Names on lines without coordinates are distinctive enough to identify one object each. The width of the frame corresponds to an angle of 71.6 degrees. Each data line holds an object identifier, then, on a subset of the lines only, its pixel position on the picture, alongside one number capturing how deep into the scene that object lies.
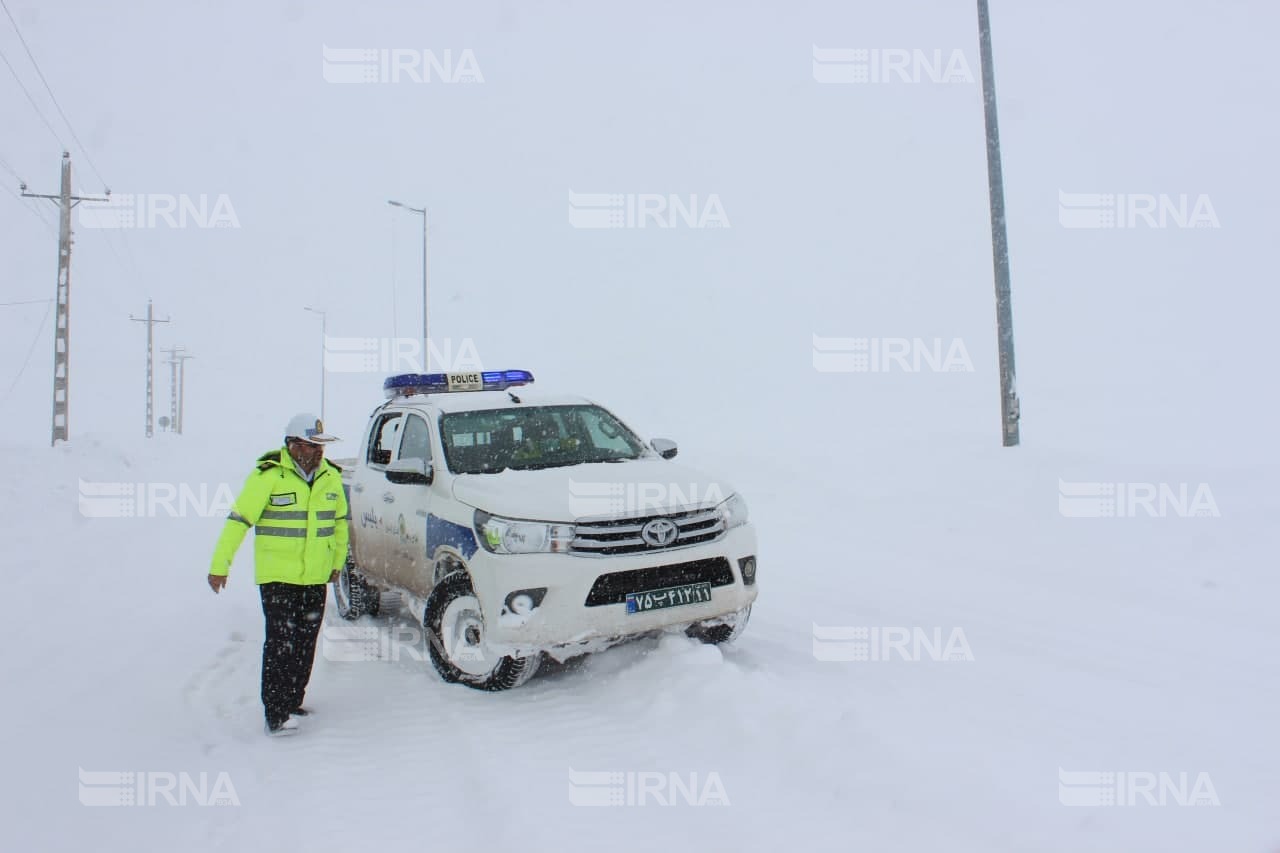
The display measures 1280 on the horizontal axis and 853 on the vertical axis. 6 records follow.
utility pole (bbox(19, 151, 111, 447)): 26.23
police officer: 5.31
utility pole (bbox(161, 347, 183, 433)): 65.61
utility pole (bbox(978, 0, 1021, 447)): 12.96
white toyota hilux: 5.29
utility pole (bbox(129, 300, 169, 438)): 51.85
